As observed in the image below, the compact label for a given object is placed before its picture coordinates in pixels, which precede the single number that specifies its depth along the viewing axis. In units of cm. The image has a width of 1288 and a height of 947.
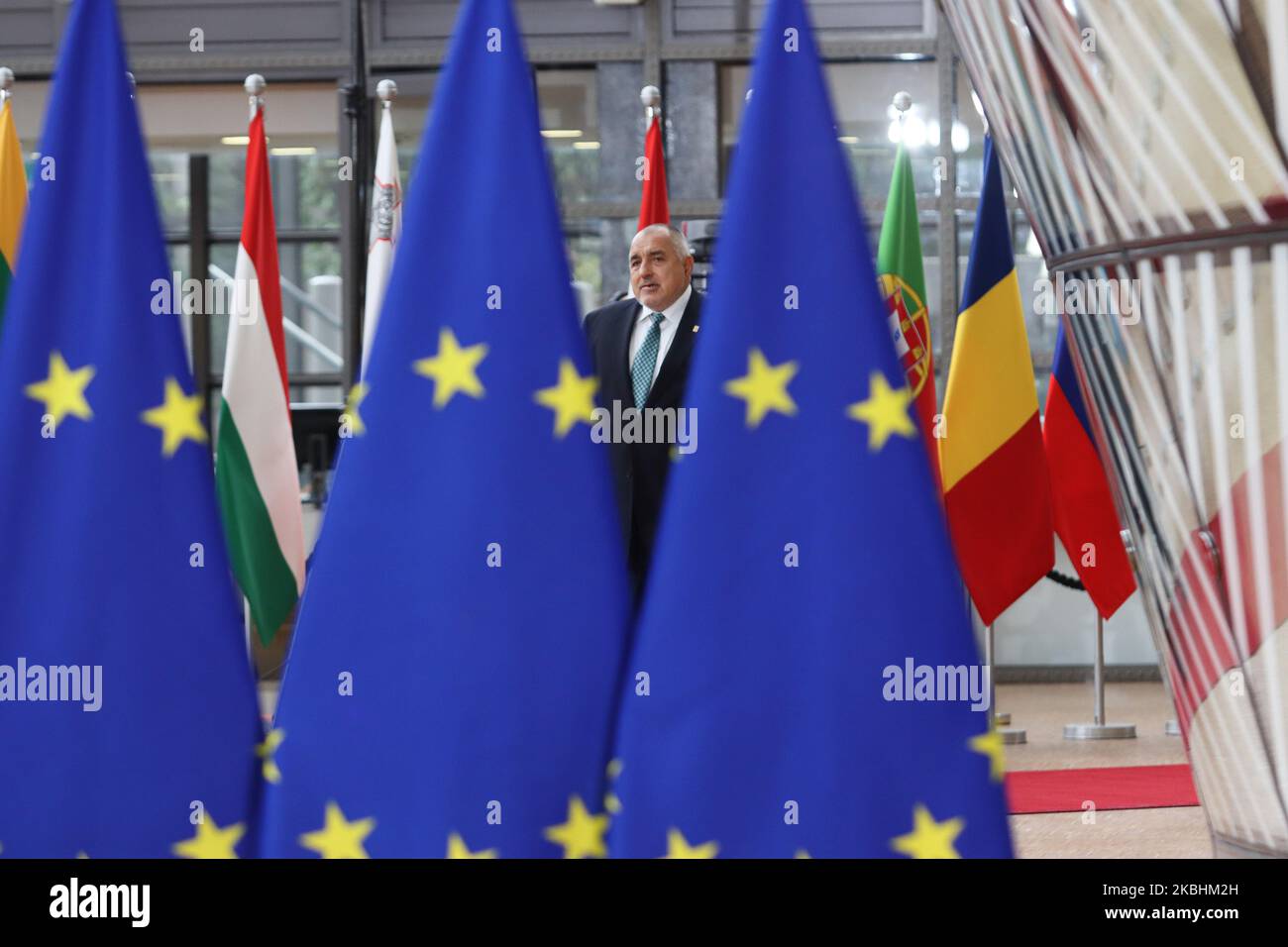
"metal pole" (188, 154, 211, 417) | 962
